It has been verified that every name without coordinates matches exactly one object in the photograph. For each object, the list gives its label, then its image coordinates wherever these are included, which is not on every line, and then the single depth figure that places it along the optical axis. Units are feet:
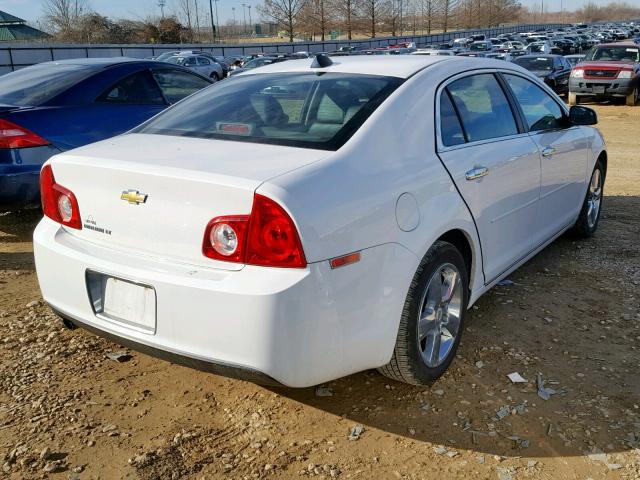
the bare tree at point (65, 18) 189.16
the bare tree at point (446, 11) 331.57
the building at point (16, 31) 199.00
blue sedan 16.25
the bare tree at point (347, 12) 270.67
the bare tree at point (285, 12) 235.20
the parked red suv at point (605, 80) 57.47
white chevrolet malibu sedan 7.59
